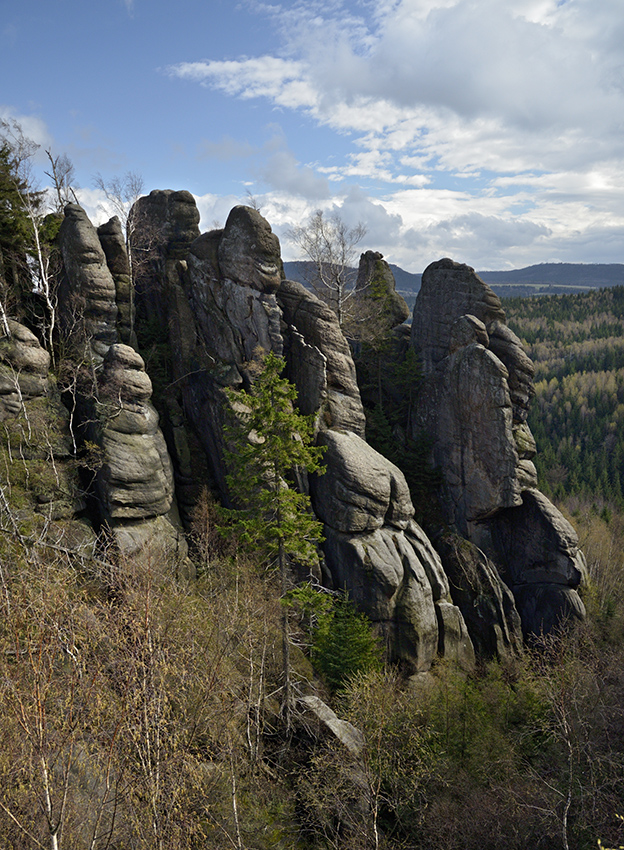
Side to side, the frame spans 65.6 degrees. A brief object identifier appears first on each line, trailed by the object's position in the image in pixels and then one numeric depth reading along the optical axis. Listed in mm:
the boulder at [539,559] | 35031
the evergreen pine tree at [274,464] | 20438
